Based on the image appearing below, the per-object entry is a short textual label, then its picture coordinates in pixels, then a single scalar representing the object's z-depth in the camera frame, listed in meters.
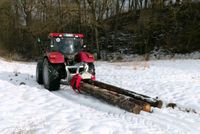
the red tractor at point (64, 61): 6.30
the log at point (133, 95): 4.62
